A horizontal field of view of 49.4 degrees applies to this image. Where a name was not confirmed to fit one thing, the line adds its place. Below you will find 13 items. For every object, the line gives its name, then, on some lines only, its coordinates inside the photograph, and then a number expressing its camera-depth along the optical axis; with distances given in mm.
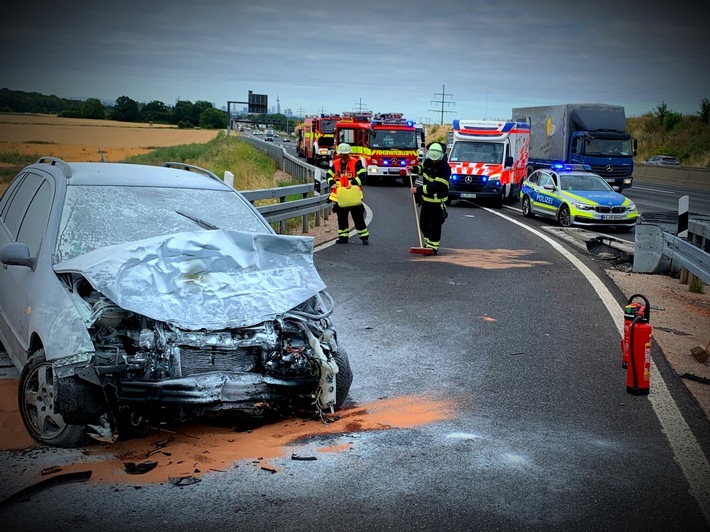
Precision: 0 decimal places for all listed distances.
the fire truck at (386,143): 36062
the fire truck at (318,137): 49969
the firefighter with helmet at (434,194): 14461
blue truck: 31141
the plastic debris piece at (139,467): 4512
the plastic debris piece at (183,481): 4371
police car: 20625
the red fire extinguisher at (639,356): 6250
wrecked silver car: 4734
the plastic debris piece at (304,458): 4766
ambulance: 26375
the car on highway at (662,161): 59609
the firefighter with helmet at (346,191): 15398
